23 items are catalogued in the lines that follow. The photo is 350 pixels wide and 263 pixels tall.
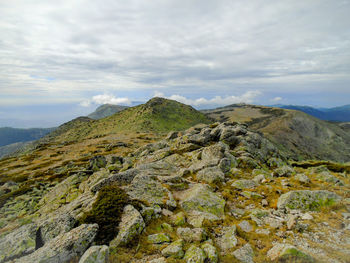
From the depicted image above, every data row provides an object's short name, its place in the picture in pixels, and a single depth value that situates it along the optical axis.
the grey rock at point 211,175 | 19.48
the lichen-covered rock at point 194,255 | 8.61
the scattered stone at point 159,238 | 10.22
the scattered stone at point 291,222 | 11.44
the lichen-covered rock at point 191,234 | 10.31
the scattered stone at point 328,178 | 19.72
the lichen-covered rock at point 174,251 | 9.05
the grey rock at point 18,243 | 9.34
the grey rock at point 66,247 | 8.37
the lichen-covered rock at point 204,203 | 13.69
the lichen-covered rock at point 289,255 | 8.45
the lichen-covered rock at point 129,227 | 9.94
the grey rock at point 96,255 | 7.91
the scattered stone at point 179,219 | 11.98
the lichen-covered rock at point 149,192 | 14.08
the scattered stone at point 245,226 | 11.93
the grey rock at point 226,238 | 10.25
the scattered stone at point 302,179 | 19.75
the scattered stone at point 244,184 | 18.37
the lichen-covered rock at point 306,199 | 13.83
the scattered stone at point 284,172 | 23.20
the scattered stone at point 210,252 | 8.79
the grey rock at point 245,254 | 9.17
